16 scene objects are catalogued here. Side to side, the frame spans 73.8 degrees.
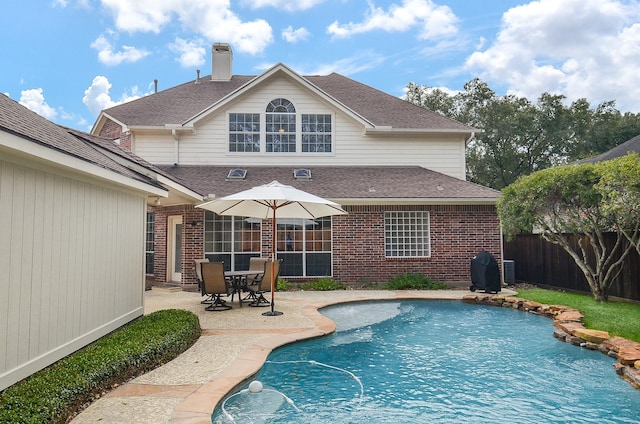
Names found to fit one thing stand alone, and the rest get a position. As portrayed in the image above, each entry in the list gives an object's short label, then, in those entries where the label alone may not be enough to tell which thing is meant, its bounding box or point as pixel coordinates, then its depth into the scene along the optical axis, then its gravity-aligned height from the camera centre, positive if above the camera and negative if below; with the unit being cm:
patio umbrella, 793 +79
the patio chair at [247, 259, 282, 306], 959 -94
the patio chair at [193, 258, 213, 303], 925 -65
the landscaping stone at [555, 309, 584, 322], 785 -145
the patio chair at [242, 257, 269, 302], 977 -88
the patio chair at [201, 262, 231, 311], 888 -79
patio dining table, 955 -84
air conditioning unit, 1371 -101
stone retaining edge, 530 -152
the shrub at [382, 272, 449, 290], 1272 -127
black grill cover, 1173 -91
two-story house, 1305 +217
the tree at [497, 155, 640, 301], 838 +69
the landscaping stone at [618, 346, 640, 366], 531 -149
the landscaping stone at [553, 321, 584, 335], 704 -148
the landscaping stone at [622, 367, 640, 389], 493 -164
